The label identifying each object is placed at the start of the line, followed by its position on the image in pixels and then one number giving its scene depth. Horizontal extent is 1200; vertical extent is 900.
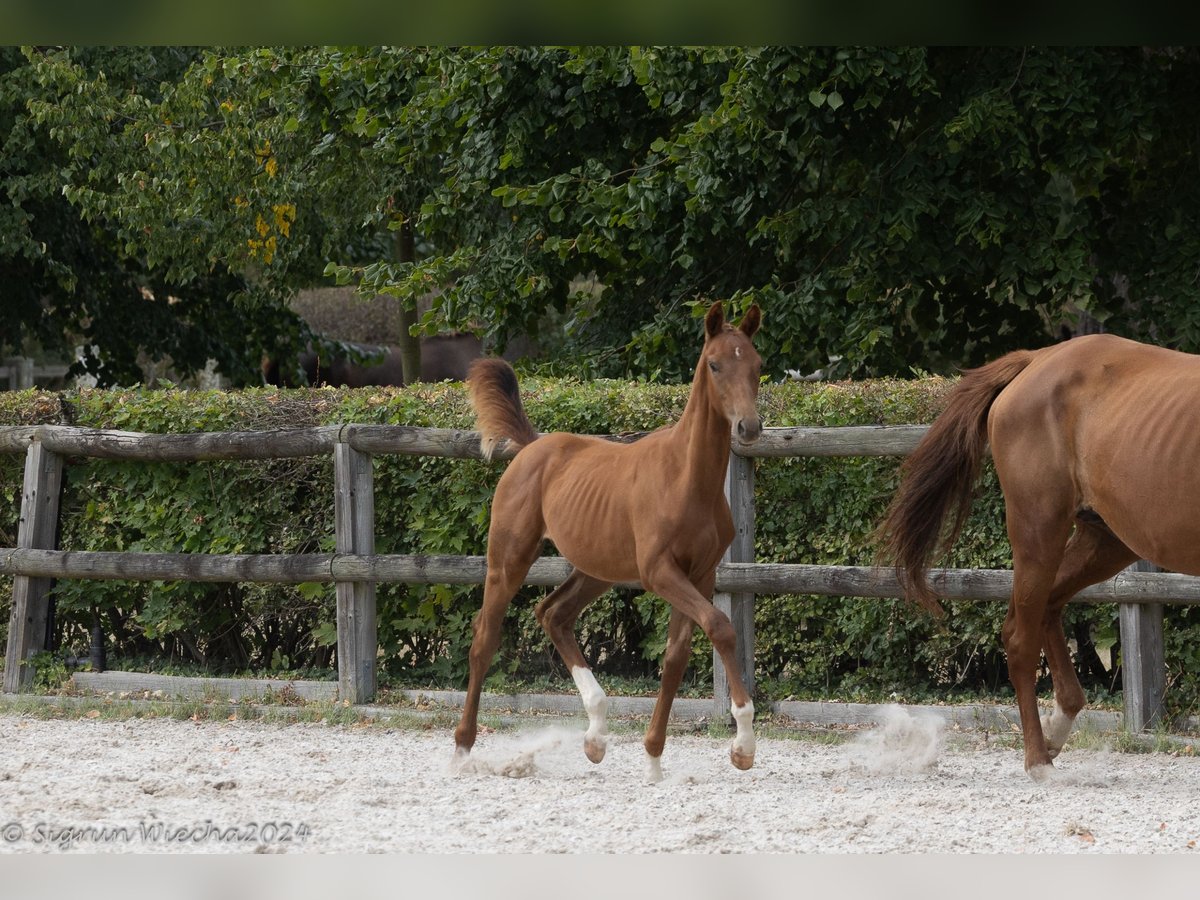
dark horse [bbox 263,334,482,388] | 38.91
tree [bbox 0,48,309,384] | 31.67
